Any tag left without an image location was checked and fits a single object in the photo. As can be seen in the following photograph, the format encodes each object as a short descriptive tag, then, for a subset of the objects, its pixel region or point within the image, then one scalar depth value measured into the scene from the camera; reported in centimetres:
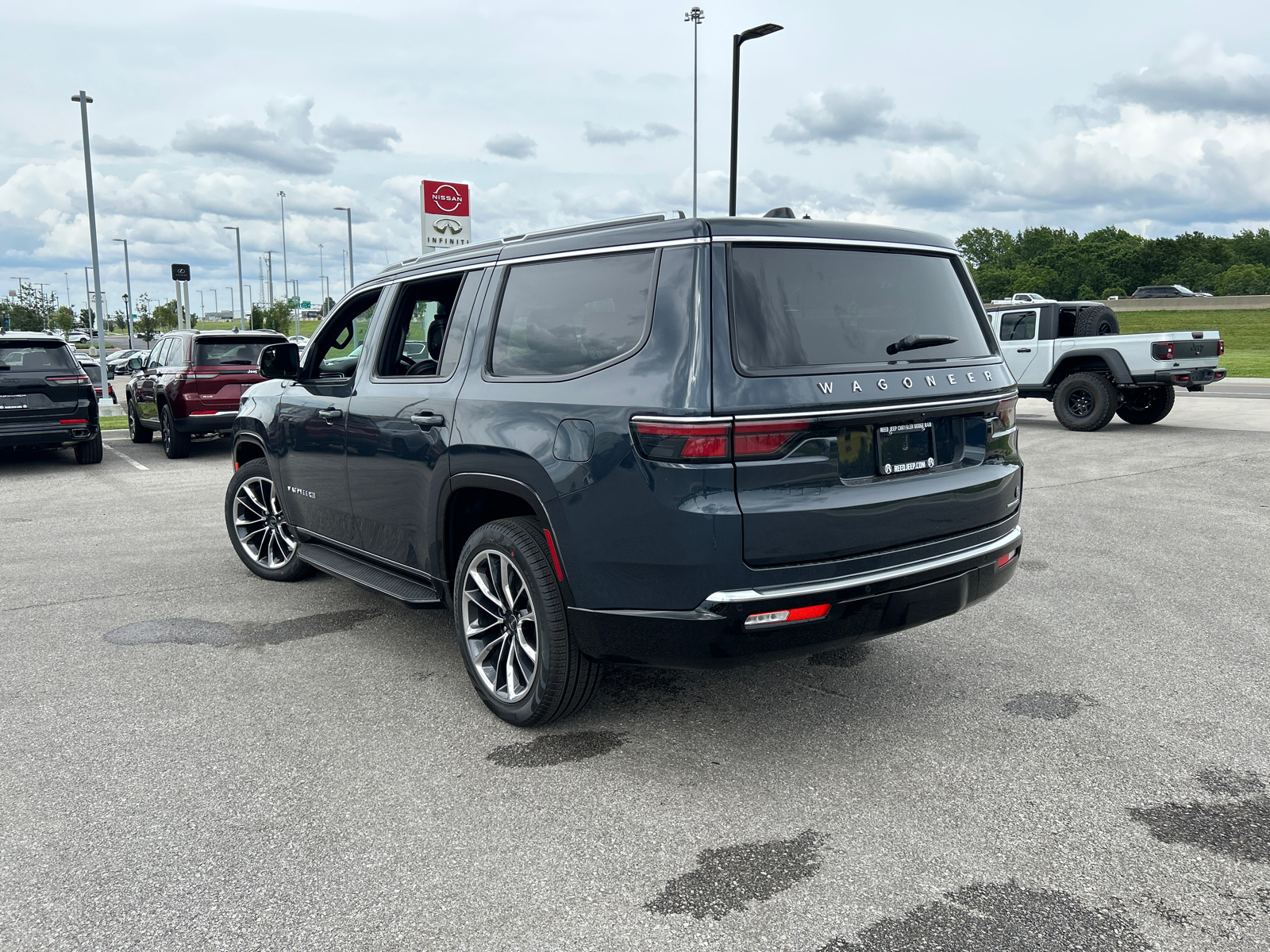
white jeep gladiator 1400
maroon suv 1243
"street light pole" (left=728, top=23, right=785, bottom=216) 1934
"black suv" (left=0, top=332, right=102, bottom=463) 1102
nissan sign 1471
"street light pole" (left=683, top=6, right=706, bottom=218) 3129
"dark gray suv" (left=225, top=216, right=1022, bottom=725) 309
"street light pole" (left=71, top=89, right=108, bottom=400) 2384
